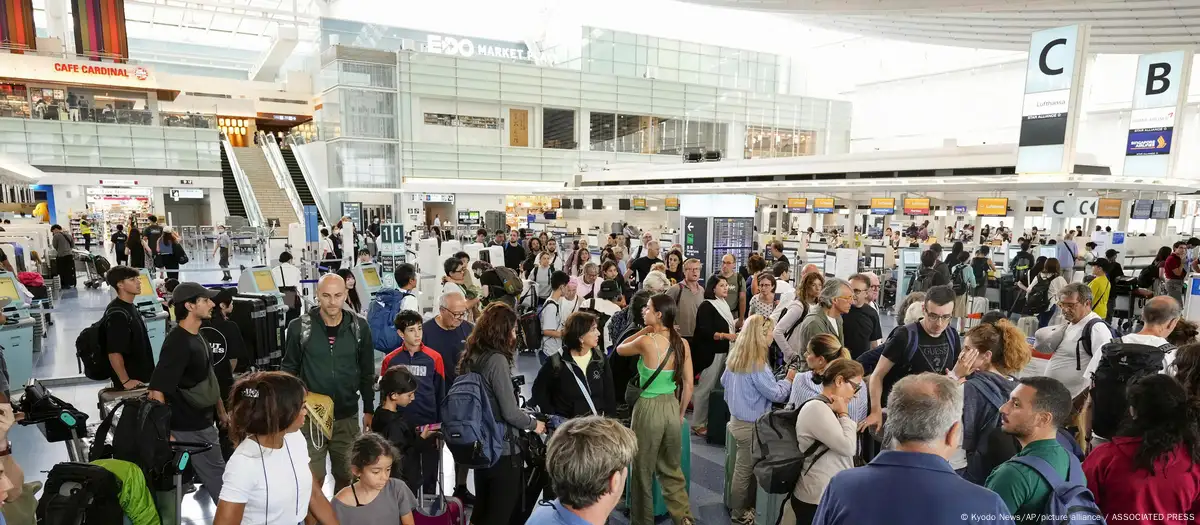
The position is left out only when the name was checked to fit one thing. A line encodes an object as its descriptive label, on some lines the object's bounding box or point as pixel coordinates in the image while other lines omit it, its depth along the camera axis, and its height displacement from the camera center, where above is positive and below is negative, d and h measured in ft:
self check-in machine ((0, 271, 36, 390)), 21.35 -5.38
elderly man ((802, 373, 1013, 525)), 5.57 -2.61
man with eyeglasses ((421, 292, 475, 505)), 14.14 -3.23
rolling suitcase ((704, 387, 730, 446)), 17.79 -6.26
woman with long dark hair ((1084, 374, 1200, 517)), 7.20 -2.96
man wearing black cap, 11.29 -3.58
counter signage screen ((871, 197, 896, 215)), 55.16 -0.04
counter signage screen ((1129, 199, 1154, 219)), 49.60 +0.17
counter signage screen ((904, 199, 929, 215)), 54.49 -0.04
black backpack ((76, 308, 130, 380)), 13.57 -3.52
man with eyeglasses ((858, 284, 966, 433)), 12.91 -3.06
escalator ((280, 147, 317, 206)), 106.32 +3.01
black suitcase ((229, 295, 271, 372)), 18.93 -4.10
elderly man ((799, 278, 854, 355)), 15.26 -2.70
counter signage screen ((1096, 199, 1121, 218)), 47.06 +0.11
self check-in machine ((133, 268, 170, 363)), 23.07 -4.72
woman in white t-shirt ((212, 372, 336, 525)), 7.03 -3.10
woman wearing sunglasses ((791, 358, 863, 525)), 9.59 -3.57
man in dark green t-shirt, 6.71 -2.76
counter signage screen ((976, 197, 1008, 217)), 49.19 +0.05
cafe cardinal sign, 88.33 +18.00
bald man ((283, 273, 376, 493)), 12.19 -3.44
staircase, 95.09 +1.06
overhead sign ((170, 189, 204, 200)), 84.02 -0.15
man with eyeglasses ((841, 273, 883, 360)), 16.25 -3.29
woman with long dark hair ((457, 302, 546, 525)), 10.83 -3.77
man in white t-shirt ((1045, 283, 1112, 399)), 13.48 -2.90
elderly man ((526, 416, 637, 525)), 5.67 -2.59
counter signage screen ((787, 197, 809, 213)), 68.13 +0.09
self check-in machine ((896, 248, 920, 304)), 38.47 -4.06
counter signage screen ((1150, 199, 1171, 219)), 50.60 +0.08
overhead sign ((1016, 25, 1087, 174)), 40.86 +7.56
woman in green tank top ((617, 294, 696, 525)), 12.36 -4.38
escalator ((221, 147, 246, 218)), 92.17 +0.24
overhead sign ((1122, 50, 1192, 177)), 47.11 +7.95
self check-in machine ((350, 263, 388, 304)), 32.35 -4.63
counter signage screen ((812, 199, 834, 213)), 64.13 -0.16
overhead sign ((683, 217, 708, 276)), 36.01 -2.12
